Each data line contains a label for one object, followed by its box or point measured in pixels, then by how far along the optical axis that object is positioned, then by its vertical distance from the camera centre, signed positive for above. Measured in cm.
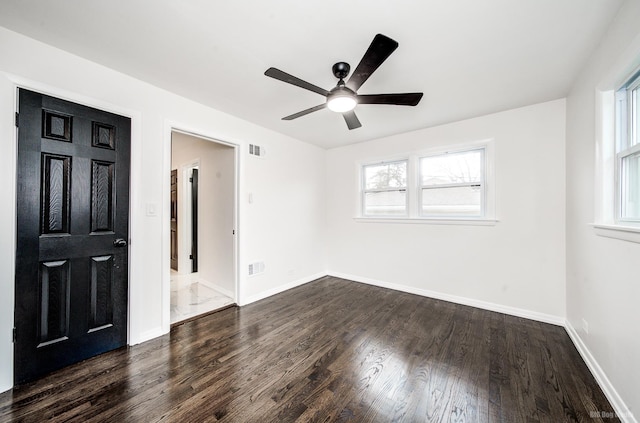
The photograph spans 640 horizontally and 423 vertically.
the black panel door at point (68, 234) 174 -19
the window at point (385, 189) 393 +40
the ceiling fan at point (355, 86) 148 +97
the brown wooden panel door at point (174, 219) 475 -16
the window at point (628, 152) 157 +41
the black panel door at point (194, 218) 438 -13
